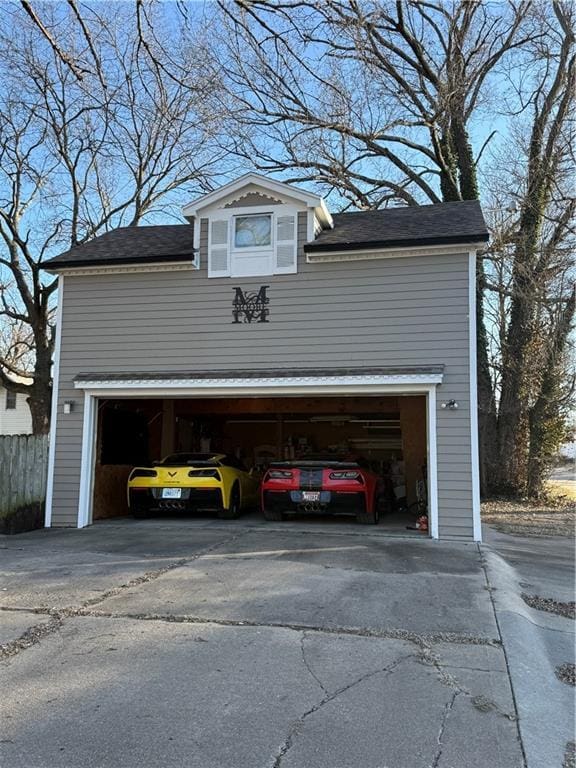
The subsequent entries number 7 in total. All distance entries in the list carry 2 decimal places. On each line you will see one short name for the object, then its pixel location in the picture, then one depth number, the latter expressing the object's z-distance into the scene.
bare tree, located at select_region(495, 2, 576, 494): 15.34
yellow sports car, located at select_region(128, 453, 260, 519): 9.73
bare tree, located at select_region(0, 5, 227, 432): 15.98
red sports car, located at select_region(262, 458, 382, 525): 9.30
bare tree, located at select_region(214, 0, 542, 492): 16.03
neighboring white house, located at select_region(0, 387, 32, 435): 31.70
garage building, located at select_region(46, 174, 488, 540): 9.02
